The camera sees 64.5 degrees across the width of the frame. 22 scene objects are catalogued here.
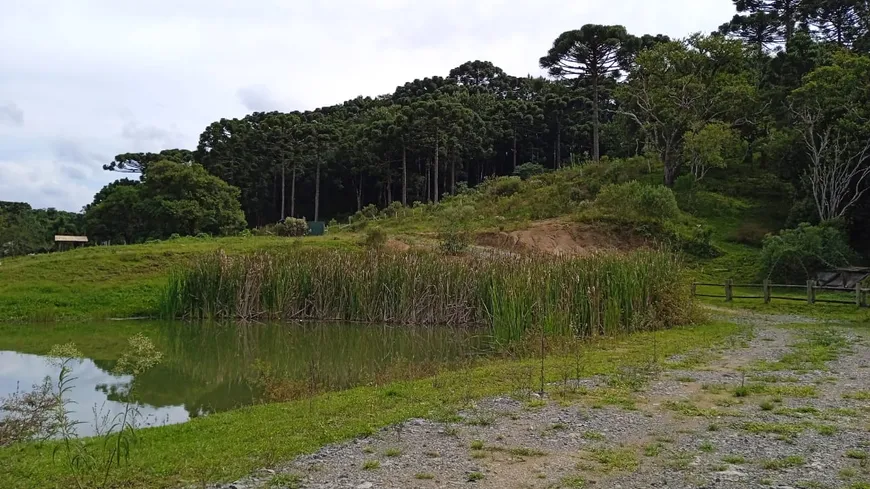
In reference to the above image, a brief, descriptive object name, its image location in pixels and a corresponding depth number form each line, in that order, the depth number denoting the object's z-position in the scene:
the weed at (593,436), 6.83
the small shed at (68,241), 47.50
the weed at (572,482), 5.44
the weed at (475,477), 5.64
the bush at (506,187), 44.75
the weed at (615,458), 5.91
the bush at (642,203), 33.47
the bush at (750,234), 33.84
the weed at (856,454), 5.95
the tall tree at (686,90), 38.25
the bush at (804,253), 25.70
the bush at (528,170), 54.69
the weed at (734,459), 5.93
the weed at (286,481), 5.51
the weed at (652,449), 6.23
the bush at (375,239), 29.06
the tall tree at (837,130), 29.09
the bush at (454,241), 28.36
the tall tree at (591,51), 46.66
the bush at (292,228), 40.41
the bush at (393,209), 46.47
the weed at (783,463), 5.79
